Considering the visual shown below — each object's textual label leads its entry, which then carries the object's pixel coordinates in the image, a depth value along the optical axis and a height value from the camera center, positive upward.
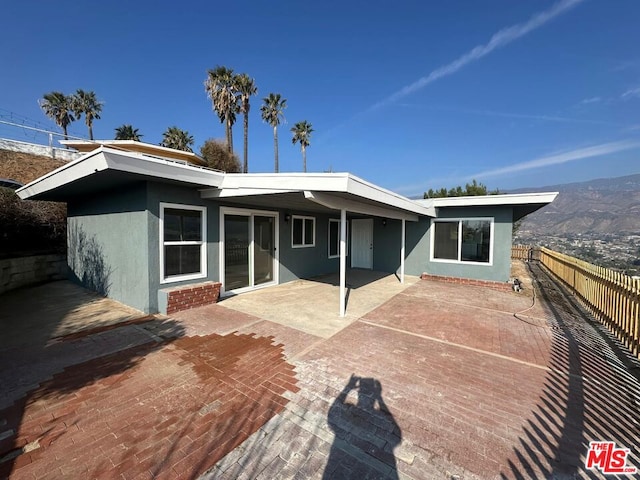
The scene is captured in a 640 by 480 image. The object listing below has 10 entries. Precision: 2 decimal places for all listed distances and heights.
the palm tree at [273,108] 24.61 +11.49
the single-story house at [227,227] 5.18 +0.15
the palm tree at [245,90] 20.41 +11.03
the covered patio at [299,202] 4.61 +0.75
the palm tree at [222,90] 20.02 +10.68
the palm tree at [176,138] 24.97 +8.67
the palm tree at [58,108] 22.91 +10.63
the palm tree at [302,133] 28.12 +10.51
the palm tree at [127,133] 25.62 +9.38
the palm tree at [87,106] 24.20 +11.43
